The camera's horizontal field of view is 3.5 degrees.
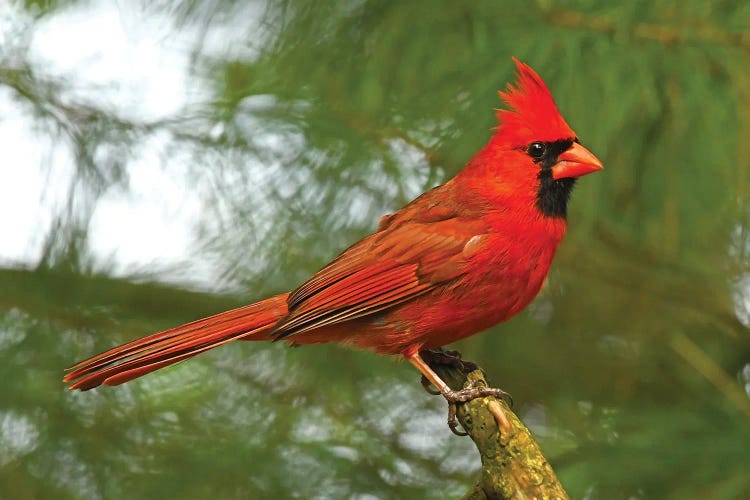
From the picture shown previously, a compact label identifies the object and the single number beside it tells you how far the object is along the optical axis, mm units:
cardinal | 4367
